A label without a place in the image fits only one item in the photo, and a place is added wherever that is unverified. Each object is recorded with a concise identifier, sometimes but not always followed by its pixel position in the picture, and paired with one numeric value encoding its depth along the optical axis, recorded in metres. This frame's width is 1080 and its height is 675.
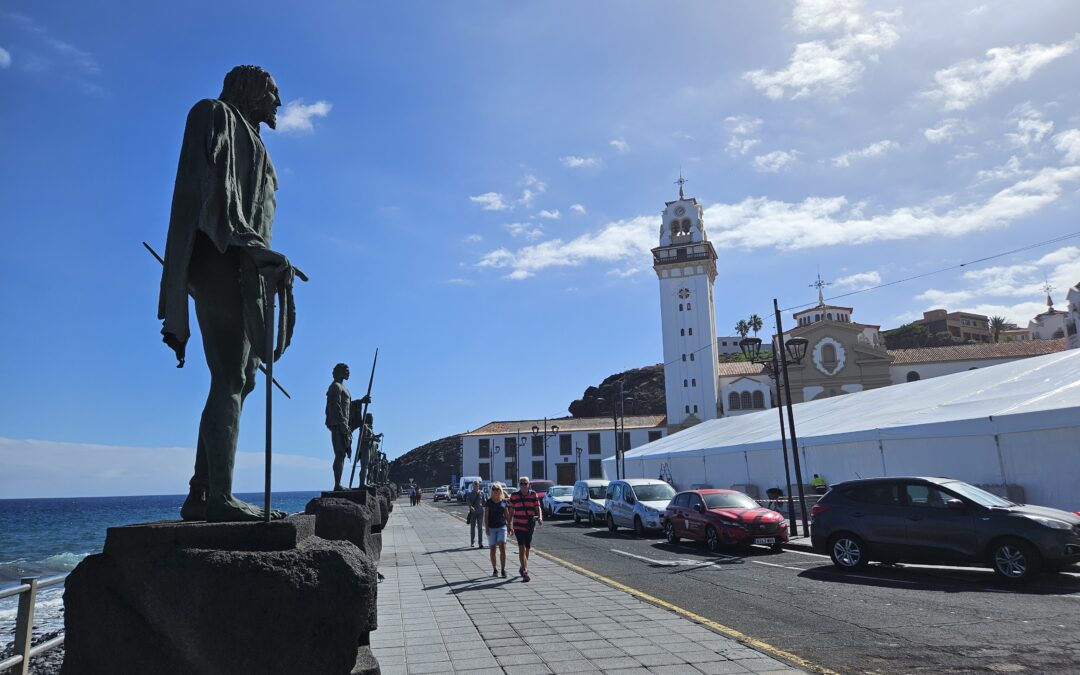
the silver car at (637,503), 19.91
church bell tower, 70.25
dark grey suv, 9.47
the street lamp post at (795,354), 17.67
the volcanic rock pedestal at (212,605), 2.61
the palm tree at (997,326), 105.90
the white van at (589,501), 25.42
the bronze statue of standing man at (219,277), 3.16
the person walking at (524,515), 11.07
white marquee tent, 14.84
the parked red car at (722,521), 14.79
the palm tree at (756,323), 109.61
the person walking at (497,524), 11.45
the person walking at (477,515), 17.47
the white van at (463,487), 59.39
